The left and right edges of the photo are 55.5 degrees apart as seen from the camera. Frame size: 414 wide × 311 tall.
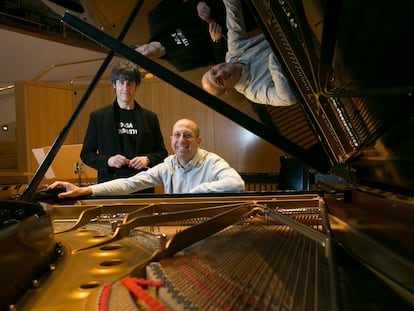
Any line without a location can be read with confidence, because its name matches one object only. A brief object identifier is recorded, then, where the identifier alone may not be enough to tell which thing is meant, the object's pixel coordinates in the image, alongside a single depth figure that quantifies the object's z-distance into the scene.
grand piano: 0.99
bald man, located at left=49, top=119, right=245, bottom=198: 2.90
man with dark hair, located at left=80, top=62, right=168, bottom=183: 3.08
